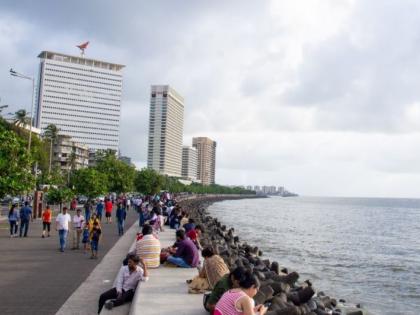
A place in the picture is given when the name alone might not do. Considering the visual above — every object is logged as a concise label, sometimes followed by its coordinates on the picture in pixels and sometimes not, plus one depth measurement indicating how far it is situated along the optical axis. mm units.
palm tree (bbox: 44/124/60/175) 89375
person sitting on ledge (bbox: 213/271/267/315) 5535
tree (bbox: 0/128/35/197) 18641
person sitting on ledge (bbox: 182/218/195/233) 16312
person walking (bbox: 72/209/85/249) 16786
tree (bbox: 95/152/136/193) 52728
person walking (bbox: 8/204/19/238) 19312
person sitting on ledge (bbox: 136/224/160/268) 11070
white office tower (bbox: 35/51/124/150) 159500
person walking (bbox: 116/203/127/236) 22344
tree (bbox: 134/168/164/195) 70062
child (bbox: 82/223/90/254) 16359
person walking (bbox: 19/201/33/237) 19219
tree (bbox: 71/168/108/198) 41688
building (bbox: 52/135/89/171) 106188
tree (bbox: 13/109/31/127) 74681
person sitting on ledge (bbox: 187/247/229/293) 8961
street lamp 29903
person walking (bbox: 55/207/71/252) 15906
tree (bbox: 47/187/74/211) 34938
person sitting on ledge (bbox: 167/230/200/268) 11914
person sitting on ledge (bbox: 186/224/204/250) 15676
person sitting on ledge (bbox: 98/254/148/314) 8602
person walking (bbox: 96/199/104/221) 26466
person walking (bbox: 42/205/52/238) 19444
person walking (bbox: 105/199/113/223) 28906
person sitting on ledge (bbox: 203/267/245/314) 7004
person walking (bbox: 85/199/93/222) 26756
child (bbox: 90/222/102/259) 14773
